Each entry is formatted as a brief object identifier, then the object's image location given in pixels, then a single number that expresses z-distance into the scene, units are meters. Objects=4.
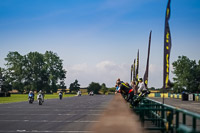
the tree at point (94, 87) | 153.38
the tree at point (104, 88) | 153.90
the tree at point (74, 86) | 174.88
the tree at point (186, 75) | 105.50
